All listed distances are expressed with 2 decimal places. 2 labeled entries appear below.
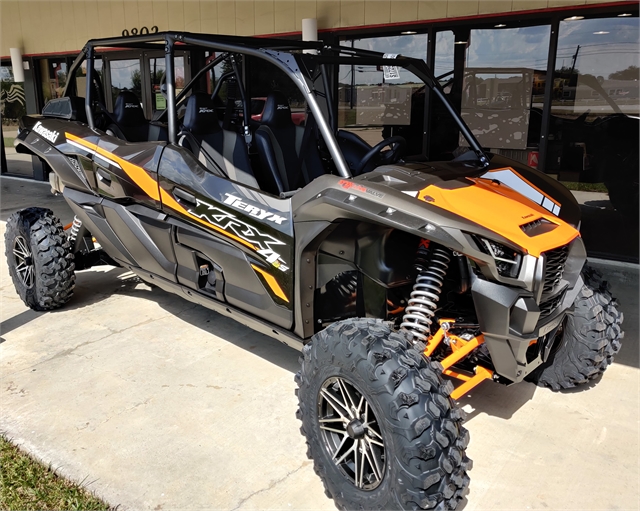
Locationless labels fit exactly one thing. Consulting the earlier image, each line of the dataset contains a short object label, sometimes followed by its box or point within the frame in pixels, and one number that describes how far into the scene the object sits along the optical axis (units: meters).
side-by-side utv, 2.37
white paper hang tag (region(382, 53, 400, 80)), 3.51
